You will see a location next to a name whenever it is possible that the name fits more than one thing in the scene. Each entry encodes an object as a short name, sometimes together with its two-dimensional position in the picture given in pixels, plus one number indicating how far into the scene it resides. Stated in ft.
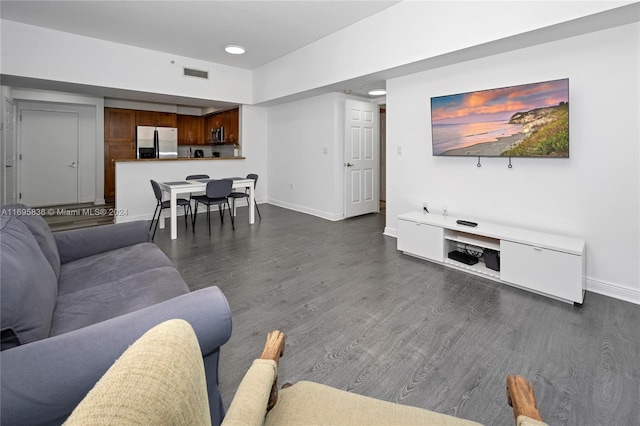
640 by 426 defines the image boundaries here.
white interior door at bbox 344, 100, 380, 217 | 19.62
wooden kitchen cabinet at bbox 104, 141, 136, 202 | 25.13
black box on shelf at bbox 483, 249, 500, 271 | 10.69
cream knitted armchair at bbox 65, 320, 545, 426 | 1.49
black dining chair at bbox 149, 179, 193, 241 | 16.10
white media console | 8.89
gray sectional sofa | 3.01
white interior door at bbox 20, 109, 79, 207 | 22.20
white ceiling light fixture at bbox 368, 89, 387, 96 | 18.89
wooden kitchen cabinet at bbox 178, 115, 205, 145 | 28.78
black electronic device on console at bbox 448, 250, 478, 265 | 11.38
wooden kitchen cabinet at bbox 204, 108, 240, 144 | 24.57
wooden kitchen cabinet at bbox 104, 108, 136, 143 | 24.89
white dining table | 15.53
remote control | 11.63
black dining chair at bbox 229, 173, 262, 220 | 18.57
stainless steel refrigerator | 25.66
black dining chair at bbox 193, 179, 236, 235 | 16.47
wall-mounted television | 9.97
